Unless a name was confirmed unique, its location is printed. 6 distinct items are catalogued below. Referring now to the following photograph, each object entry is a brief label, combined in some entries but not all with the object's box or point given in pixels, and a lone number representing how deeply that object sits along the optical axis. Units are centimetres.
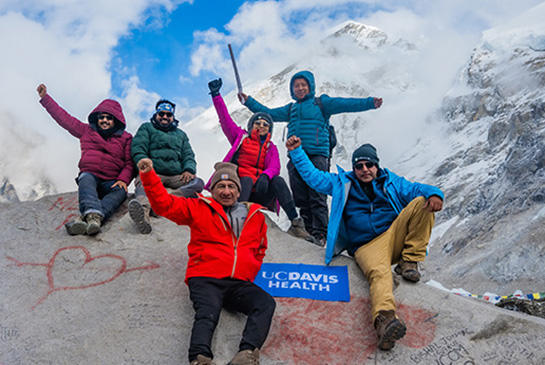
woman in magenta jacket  686
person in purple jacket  649
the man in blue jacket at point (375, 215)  447
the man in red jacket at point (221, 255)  345
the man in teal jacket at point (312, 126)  712
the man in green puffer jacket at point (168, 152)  692
